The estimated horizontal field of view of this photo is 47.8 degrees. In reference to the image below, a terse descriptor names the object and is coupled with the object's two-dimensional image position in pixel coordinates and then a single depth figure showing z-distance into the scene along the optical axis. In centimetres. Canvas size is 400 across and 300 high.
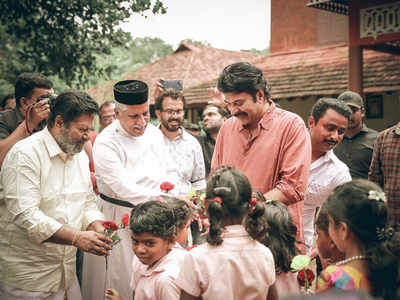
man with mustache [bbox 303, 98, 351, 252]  424
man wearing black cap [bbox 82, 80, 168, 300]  437
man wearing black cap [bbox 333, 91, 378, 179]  574
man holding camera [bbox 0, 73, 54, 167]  456
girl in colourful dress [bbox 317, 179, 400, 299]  237
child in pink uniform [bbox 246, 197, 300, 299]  309
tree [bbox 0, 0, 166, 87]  771
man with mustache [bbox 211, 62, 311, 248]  344
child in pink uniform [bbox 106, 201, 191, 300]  313
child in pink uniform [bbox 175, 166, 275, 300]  262
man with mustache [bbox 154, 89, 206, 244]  549
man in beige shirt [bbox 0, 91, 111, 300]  336
